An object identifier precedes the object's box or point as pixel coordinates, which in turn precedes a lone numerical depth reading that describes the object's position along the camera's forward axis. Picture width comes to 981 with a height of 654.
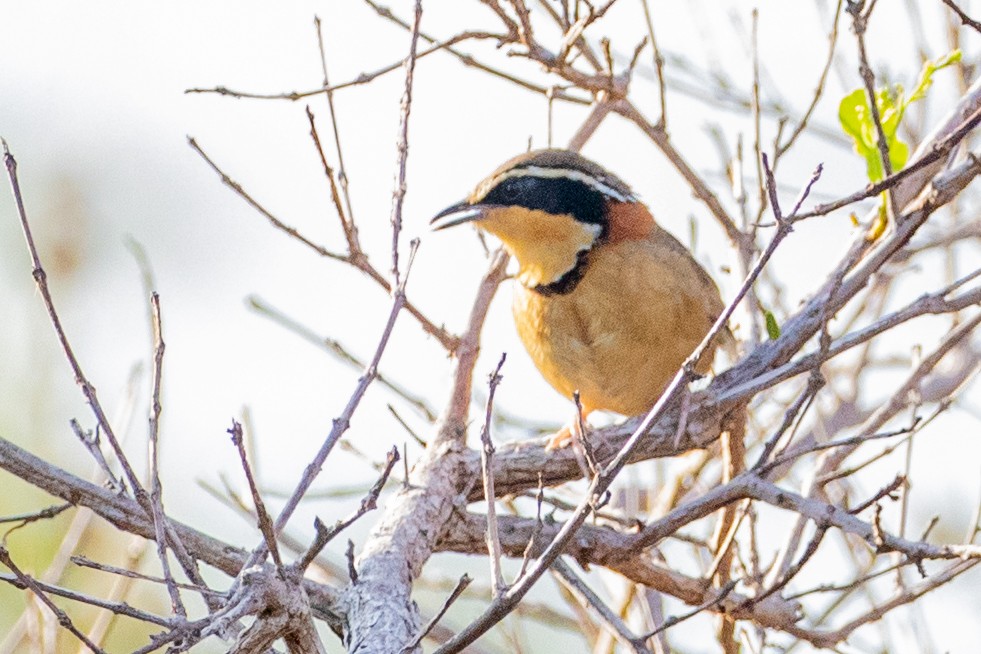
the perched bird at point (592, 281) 9.20
